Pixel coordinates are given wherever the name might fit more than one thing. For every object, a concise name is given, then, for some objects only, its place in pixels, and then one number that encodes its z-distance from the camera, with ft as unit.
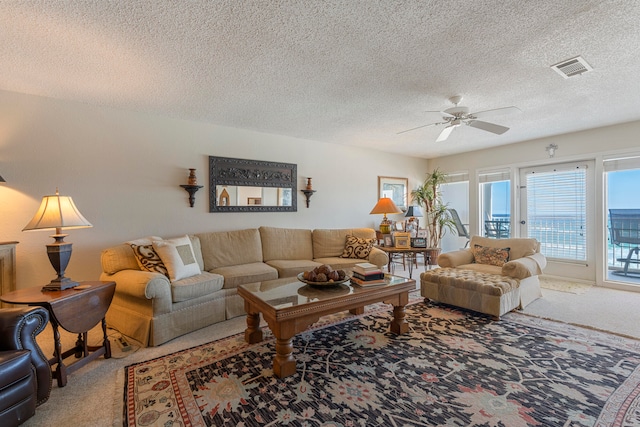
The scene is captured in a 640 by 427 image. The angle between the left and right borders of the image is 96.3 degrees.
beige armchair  9.93
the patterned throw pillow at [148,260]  9.40
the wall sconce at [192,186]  12.53
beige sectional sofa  8.32
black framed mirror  13.40
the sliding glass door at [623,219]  13.76
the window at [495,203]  18.23
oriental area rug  5.28
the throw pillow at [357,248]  14.02
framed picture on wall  19.51
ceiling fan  10.08
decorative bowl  8.11
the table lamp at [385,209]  14.33
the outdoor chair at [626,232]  13.85
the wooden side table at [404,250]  13.17
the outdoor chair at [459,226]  20.45
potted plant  20.44
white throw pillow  9.46
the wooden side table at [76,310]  6.16
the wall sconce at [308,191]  15.98
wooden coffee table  6.56
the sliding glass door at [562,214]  15.11
